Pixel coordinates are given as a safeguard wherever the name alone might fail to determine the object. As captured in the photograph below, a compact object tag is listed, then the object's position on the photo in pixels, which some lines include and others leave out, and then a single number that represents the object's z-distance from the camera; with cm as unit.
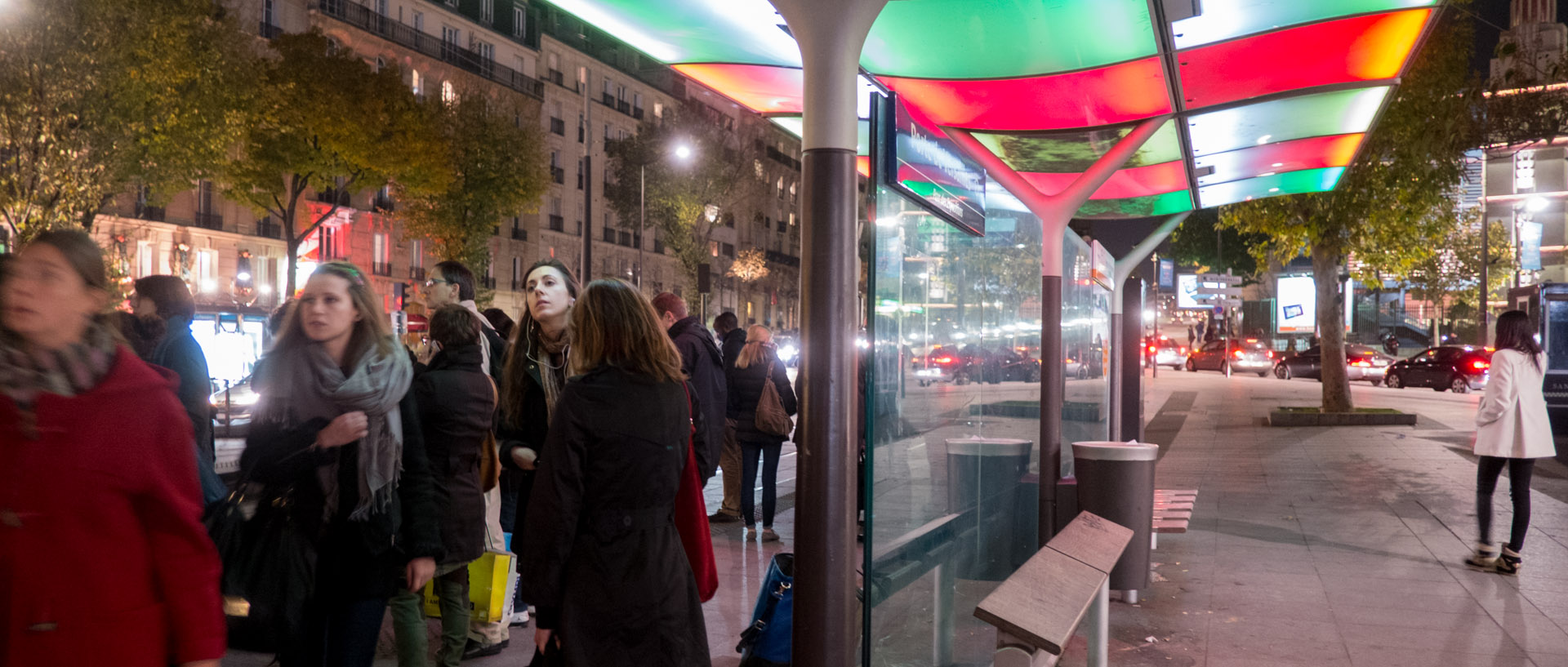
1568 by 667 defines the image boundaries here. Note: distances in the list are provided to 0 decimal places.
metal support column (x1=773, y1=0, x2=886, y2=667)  357
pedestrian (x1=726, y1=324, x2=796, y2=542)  929
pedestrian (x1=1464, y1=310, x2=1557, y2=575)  799
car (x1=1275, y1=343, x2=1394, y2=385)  4275
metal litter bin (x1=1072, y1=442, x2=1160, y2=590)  666
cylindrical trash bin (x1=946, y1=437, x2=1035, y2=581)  532
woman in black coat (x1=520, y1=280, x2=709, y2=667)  339
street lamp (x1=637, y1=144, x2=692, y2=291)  4932
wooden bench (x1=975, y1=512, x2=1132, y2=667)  350
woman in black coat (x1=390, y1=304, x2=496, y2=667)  441
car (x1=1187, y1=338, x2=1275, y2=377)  5047
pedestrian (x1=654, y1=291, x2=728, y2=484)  728
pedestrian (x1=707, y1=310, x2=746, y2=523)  974
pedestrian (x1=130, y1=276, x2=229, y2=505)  592
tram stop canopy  529
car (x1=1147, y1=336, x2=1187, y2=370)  6469
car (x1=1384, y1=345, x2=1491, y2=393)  3491
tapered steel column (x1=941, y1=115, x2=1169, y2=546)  712
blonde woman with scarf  339
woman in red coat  219
